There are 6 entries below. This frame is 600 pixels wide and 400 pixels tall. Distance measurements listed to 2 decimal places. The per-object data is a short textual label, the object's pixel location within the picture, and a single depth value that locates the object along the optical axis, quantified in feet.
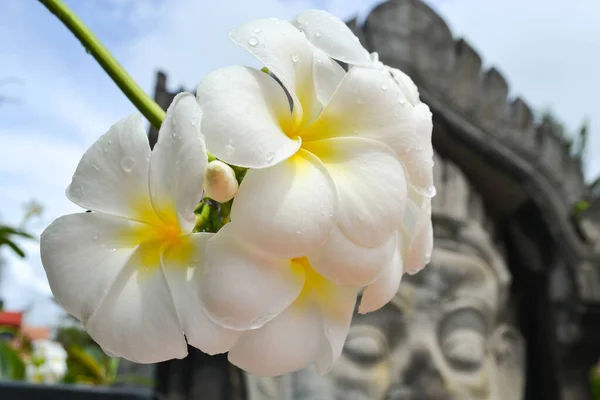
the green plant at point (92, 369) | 3.54
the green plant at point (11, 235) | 1.40
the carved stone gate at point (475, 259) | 2.64
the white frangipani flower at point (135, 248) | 0.48
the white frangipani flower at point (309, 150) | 0.46
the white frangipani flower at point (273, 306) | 0.47
